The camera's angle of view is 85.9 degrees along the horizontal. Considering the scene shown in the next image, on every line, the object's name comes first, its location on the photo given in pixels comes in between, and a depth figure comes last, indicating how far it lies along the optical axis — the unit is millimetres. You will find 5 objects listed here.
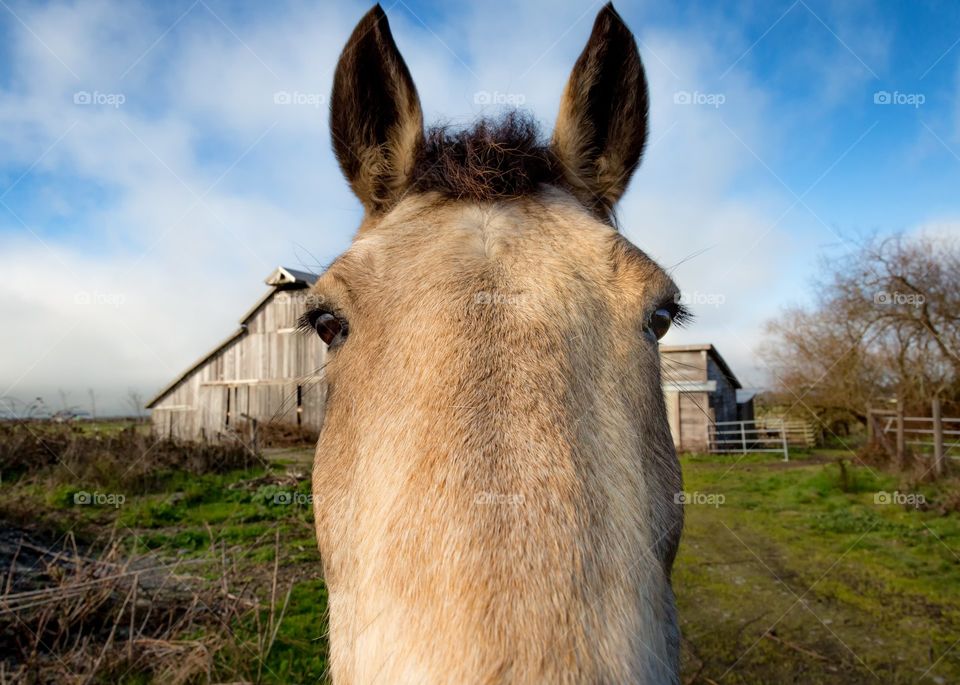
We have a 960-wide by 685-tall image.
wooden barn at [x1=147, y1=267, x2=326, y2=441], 21844
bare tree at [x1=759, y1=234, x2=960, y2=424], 22328
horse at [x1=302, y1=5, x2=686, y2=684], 1213
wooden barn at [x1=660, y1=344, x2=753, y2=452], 24625
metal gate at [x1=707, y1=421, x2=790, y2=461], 24609
